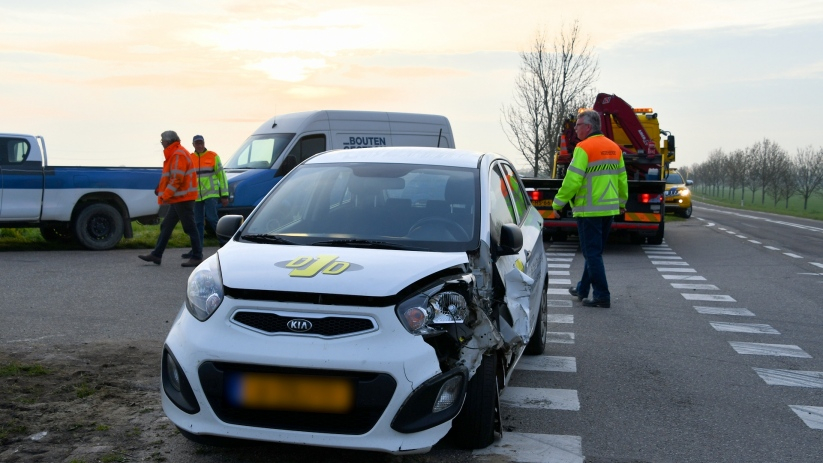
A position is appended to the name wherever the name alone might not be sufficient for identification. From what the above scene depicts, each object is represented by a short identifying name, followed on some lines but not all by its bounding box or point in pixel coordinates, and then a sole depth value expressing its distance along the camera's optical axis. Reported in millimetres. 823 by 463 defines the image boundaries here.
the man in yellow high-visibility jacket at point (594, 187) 9383
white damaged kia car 3848
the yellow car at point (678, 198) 32656
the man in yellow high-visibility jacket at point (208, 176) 13930
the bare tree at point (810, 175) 86562
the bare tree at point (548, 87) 35219
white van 17438
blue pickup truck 14016
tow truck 17562
